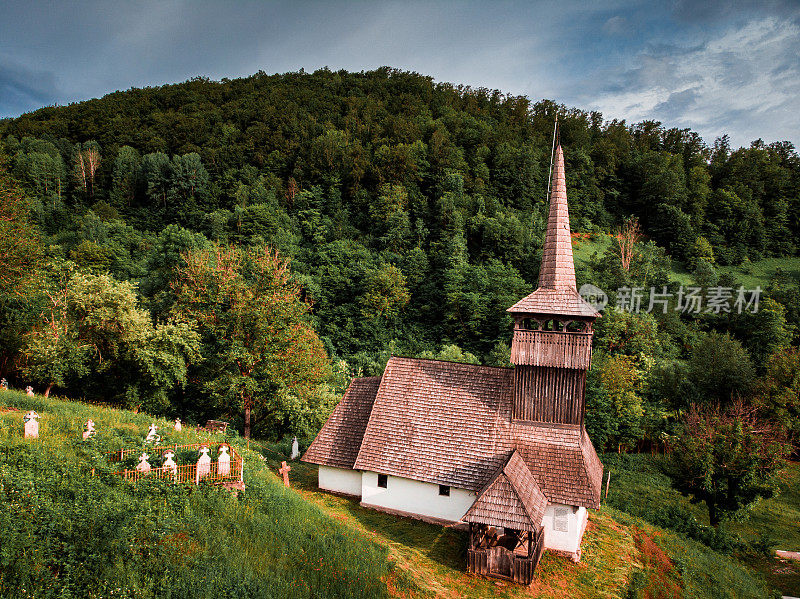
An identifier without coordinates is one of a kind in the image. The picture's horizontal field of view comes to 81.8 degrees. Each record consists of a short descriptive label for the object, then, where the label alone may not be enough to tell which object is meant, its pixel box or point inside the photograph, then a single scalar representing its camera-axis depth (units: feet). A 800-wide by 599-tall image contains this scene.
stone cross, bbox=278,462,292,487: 63.21
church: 51.47
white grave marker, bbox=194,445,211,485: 42.09
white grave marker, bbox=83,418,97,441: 44.95
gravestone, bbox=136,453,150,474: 40.11
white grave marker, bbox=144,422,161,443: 47.24
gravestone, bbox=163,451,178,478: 41.24
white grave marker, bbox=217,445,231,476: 43.16
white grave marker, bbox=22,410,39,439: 42.75
